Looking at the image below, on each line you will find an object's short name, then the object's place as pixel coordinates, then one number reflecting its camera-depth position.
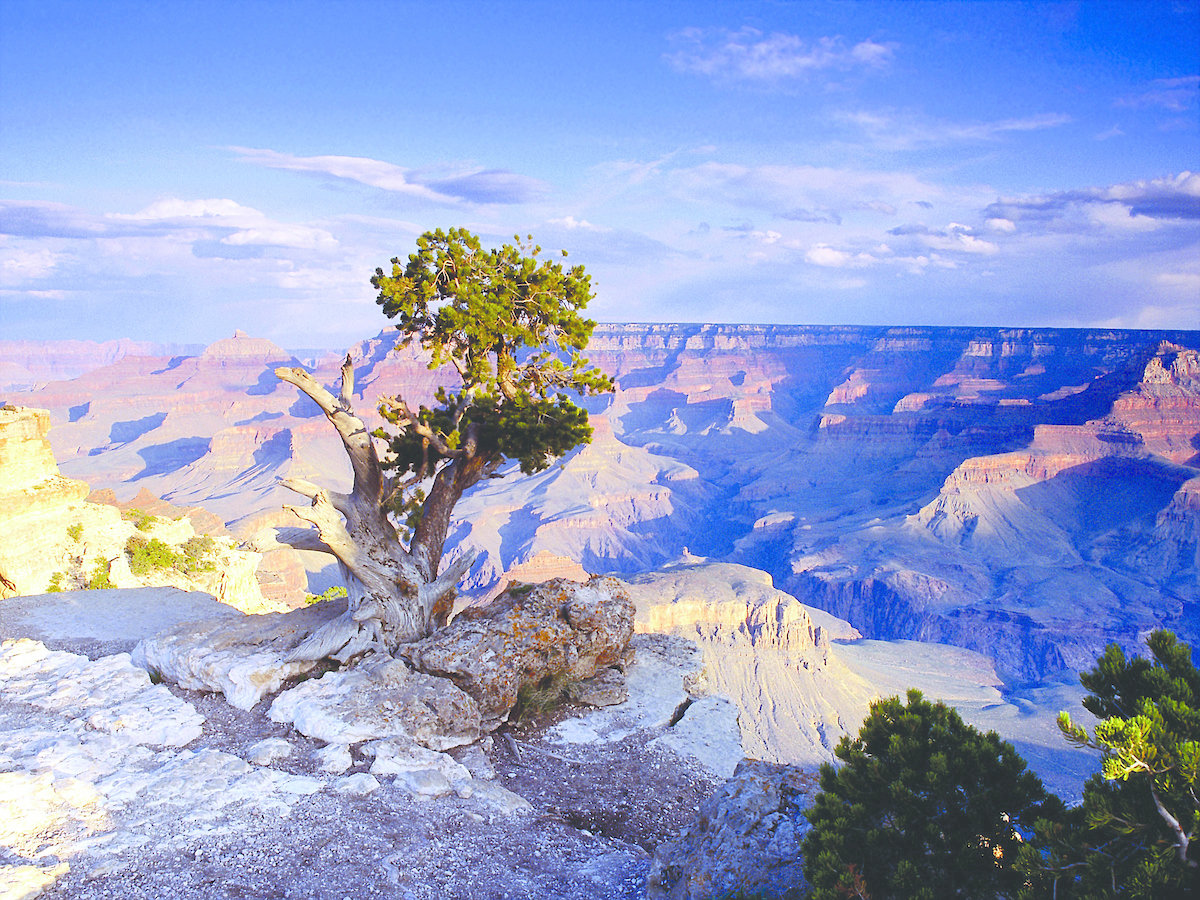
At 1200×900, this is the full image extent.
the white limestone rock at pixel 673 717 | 13.47
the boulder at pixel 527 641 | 13.48
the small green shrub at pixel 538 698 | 13.95
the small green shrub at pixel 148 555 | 29.47
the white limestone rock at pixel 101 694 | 11.57
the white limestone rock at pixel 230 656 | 13.25
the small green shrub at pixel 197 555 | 31.20
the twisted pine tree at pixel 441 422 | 14.80
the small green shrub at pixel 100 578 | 27.43
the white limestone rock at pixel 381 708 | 11.82
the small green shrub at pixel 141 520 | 31.80
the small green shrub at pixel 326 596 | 35.12
